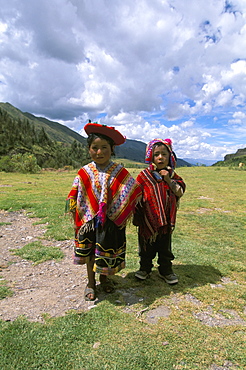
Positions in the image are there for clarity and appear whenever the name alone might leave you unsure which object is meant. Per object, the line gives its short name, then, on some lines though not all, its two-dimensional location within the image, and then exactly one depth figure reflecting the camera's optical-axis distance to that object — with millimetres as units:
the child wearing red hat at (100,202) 3033
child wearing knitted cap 3346
